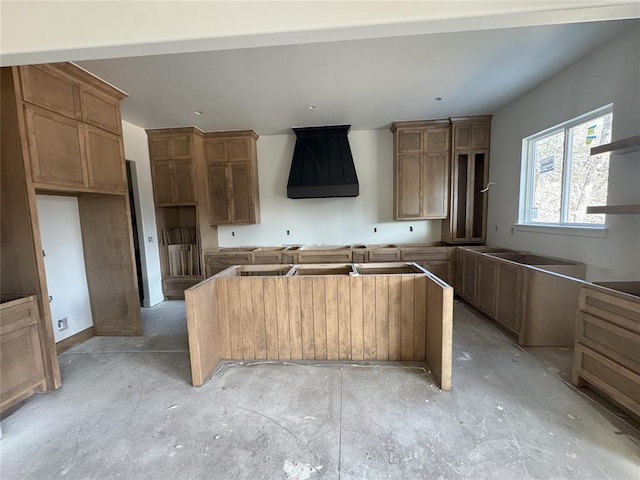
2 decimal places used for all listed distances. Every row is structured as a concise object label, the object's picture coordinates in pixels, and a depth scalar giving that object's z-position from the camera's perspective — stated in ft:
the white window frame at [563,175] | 8.48
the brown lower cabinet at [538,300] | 8.39
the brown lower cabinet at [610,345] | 5.38
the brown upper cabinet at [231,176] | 14.89
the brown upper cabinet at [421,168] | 14.03
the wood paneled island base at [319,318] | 7.89
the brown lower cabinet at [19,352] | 6.17
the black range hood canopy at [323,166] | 14.61
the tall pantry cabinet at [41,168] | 6.63
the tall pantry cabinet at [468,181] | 13.69
